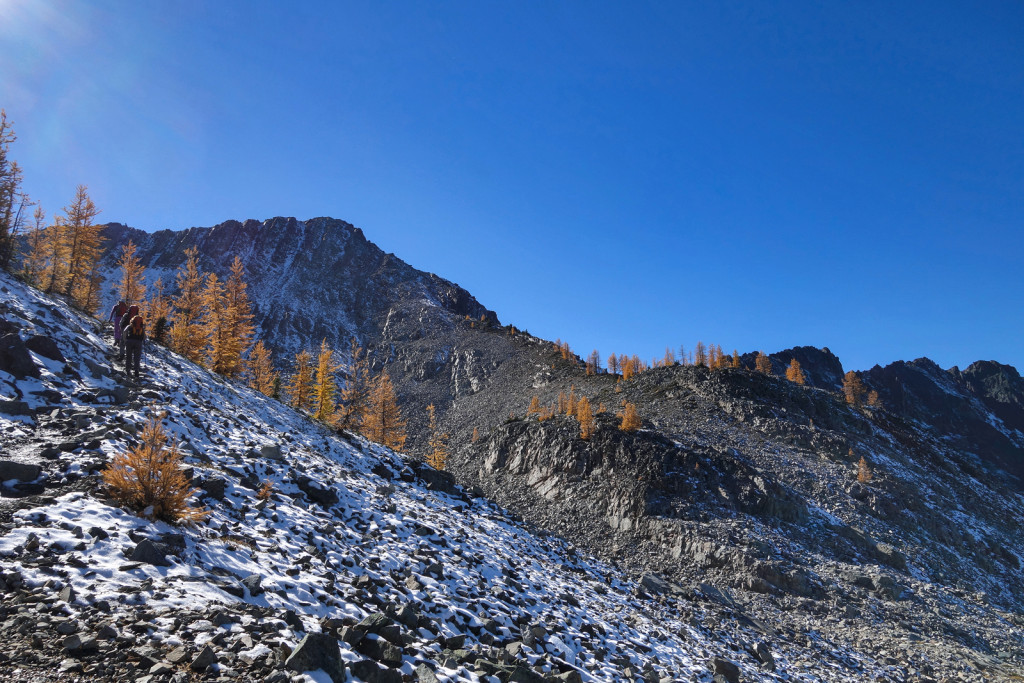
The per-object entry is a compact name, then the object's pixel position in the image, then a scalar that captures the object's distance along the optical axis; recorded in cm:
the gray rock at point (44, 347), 1596
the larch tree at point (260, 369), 5391
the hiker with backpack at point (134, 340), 1800
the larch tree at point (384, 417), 5116
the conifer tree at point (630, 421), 4884
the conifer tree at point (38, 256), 4322
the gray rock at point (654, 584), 2303
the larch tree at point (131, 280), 4709
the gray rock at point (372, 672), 707
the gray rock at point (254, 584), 838
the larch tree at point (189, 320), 3453
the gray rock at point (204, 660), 600
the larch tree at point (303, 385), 4684
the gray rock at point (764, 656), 1762
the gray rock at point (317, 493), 1505
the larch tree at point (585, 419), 4972
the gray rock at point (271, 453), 1670
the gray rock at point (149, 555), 802
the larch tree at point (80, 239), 4272
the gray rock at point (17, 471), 932
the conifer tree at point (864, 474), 4278
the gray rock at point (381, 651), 782
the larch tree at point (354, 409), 3756
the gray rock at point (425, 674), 756
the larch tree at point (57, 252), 4200
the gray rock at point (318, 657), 649
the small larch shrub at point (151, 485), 948
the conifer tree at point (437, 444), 5498
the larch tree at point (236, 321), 3525
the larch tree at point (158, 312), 2778
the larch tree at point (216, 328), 3447
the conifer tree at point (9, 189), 3222
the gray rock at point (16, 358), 1409
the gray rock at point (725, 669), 1472
